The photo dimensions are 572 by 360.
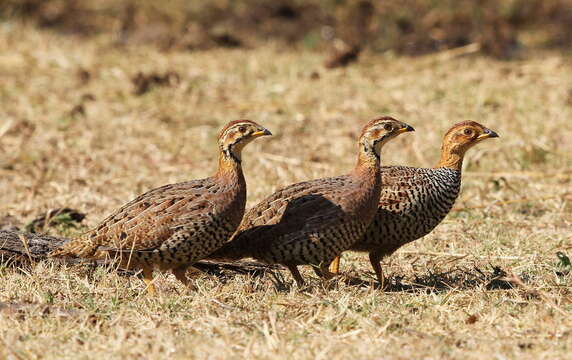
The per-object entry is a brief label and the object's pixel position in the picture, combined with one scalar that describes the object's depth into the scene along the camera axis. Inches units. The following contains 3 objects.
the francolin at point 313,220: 508.4
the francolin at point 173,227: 502.9
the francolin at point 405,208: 537.6
